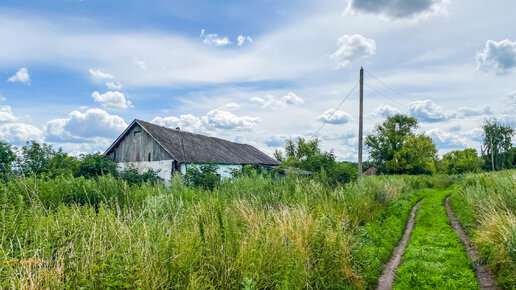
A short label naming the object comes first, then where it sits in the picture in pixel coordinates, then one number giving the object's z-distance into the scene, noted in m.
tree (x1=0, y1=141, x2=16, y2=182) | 12.40
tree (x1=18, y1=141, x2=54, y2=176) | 15.79
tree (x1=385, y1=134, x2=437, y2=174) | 51.12
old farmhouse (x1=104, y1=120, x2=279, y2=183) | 21.61
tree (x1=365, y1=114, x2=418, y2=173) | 54.28
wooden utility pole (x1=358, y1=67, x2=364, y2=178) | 17.19
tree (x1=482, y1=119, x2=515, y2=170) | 50.47
